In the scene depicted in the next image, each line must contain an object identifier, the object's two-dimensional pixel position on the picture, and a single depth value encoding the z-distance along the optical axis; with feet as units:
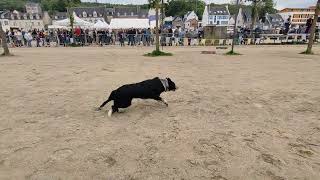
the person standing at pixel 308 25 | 83.88
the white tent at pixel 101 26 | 107.55
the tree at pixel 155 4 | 57.25
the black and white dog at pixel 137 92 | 19.90
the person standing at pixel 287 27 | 100.16
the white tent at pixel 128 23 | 107.76
